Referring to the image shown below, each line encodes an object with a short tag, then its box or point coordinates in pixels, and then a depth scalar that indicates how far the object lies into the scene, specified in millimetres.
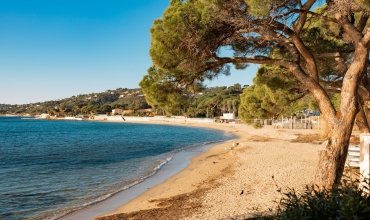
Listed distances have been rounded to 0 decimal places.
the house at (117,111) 130150
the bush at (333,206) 2576
